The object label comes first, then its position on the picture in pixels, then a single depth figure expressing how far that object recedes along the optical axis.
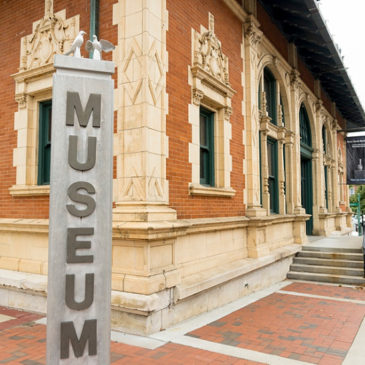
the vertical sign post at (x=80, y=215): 2.89
